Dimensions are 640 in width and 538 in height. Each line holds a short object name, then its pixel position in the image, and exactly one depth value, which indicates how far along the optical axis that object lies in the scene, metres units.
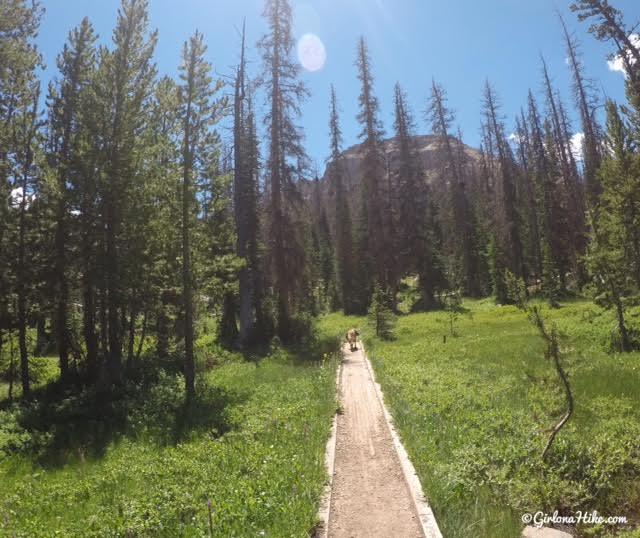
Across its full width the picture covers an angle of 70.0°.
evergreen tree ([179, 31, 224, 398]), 16.02
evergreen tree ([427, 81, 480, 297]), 44.81
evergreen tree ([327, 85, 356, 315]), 44.31
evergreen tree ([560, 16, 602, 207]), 38.69
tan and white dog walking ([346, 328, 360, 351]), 22.81
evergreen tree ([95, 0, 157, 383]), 16.77
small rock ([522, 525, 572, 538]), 5.81
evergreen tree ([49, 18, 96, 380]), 18.78
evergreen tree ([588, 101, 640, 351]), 17.89
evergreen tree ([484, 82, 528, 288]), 43.44
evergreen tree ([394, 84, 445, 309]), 38.62
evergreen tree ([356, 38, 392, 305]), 38.09
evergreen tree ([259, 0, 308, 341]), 25.83
